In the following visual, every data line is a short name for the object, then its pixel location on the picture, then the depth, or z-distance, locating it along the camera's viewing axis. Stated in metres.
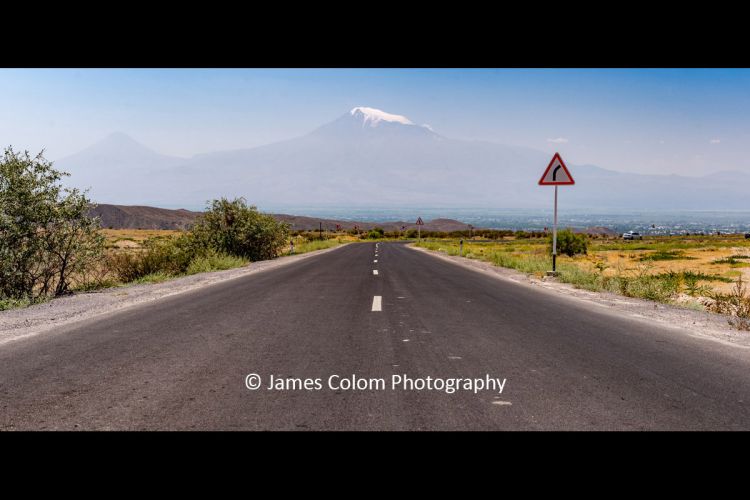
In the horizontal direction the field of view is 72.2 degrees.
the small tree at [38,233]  11.39
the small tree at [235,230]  26.02
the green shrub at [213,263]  20.14
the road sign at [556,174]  15.52
